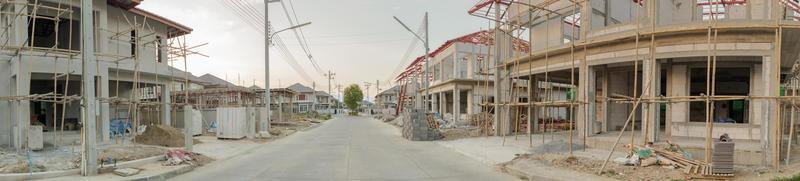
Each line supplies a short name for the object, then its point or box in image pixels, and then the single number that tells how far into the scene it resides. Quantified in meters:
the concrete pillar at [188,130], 15.50
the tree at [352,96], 91.31
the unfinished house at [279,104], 37.11
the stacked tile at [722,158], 9.71
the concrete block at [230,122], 22.17
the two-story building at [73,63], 14.72
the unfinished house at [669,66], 12.70
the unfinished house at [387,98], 110.76
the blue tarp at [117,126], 20.23
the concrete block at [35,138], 13.63
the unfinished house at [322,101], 120.51
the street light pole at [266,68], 25.55
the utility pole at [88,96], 10.41
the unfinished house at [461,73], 37.59
